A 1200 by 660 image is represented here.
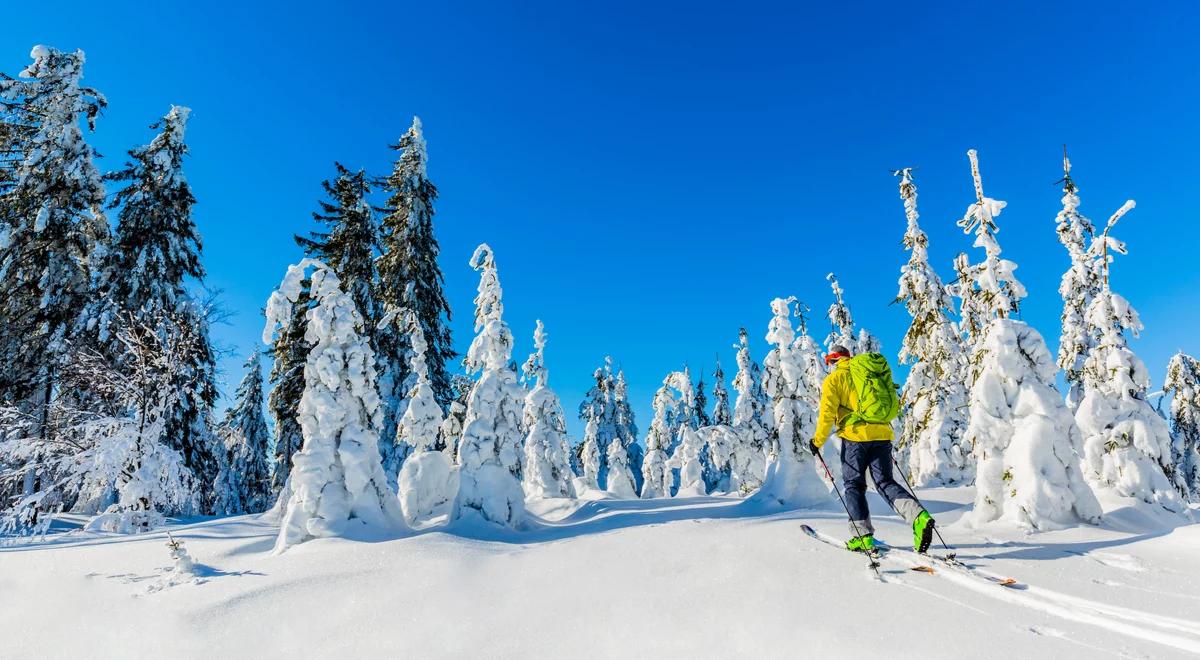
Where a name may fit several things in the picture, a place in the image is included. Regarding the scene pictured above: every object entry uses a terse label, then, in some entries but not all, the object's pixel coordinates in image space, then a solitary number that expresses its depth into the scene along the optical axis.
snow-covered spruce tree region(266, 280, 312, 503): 19.94
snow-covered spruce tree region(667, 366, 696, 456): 45.72
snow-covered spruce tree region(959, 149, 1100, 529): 7.48
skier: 5.97
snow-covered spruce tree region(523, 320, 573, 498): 25.23
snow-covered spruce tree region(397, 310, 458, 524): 14.66
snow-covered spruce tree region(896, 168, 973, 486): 20.92
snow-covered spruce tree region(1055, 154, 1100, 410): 16.58
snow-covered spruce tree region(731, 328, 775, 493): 31.50
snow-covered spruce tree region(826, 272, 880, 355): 25.19
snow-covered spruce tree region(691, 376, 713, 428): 47.75
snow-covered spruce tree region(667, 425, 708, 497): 35.00
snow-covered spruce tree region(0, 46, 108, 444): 17.41
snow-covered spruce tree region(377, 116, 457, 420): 23.20
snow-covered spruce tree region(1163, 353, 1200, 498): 25.03
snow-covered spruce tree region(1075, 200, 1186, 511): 10.38
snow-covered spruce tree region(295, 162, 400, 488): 21.80
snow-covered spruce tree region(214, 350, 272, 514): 30.50
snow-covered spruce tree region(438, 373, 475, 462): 22.52
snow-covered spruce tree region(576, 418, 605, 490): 43.19
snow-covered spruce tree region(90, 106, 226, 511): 18.11
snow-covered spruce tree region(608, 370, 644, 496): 53.16
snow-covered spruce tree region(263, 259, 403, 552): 10.05
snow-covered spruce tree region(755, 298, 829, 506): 13.57
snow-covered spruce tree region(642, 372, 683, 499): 39.28
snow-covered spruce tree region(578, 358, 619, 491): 50.12
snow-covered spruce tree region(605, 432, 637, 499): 35.12
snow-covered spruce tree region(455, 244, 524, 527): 12.63
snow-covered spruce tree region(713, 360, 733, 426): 41.50
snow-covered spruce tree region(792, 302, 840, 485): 16.22
